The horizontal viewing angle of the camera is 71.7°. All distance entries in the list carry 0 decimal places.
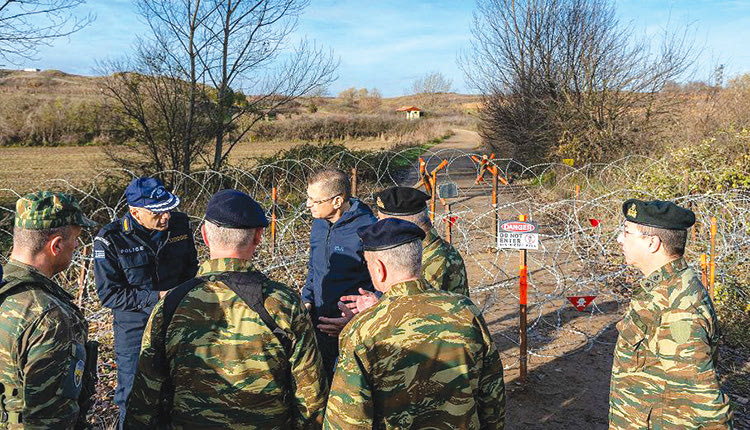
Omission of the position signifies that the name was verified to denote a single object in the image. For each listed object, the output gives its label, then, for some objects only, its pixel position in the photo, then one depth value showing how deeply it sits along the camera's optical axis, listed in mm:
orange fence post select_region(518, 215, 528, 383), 4625
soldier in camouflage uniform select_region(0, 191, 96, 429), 1820
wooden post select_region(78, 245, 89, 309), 4943
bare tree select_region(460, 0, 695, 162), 16453
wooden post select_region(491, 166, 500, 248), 9346
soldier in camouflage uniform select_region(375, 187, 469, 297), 2938
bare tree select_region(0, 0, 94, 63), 8656
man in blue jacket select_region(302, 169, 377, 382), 3186
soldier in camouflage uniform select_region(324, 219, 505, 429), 1776
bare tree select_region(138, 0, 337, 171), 11273
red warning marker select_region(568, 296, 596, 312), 4602
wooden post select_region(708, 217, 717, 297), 5422
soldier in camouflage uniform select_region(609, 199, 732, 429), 2244
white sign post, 4379
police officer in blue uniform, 3096
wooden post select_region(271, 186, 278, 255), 7211
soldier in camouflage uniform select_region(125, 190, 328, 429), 1973
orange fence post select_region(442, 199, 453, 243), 6012
